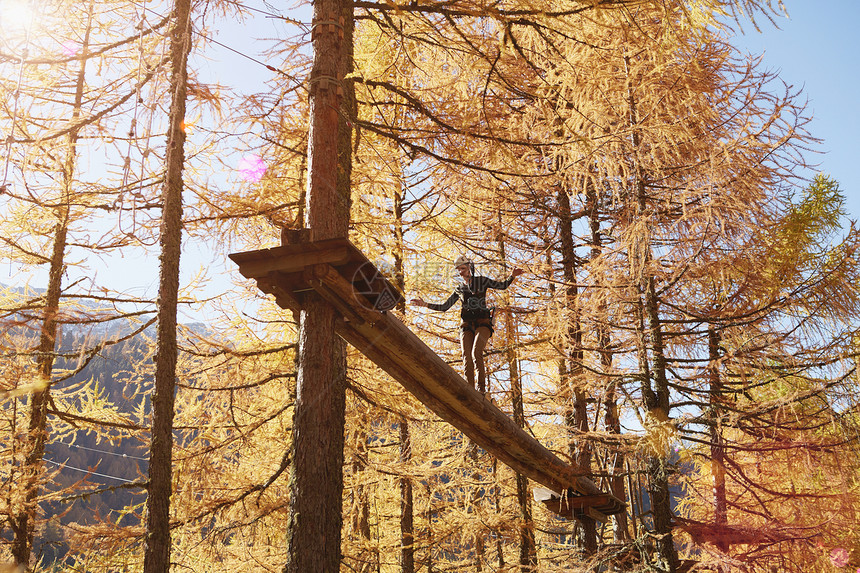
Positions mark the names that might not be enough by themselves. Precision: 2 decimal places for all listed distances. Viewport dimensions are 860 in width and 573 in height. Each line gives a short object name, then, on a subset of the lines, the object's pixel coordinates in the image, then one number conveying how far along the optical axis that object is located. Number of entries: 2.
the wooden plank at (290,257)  4.30
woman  6.86
